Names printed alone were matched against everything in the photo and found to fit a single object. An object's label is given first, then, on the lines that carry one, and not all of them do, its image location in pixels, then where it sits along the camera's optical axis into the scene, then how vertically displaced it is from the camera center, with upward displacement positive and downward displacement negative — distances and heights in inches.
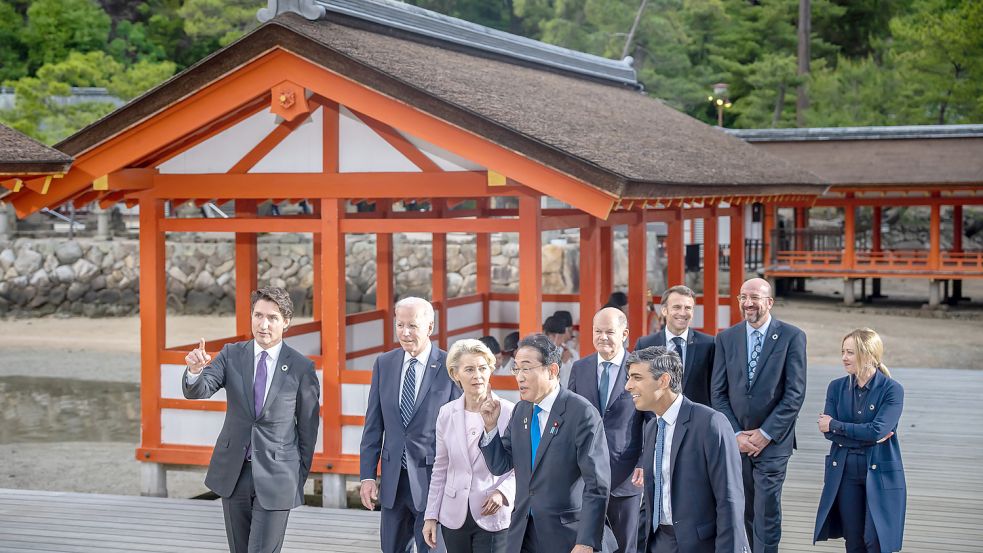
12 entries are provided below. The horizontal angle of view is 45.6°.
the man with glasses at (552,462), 198.7 -33.5
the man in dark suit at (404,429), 246.5 -33.6
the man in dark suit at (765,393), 279.0 -30.7
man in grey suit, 236.2 -32.4
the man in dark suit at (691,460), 192.5 -32.3
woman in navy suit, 257.0 -43.1
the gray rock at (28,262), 1294.3 +16.2
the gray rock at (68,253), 1304.1 +25.6
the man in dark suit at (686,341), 279.3 -18.3
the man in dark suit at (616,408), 253.4 -31.1
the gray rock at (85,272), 1298.0 +4.1
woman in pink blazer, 214.5 -40.3
